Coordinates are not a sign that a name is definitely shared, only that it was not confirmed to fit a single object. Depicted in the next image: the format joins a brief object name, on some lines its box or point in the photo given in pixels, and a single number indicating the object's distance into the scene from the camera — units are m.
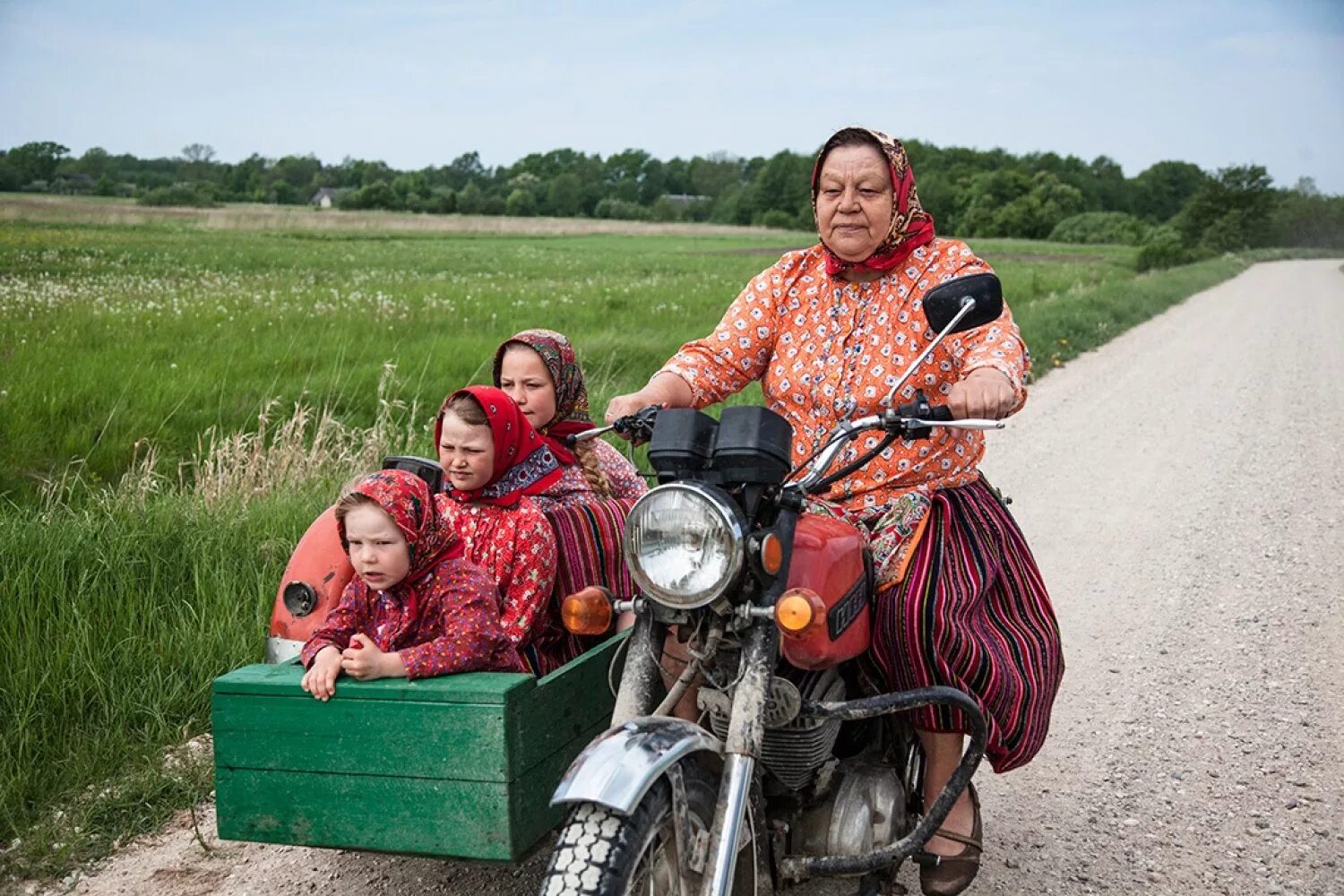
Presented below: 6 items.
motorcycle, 2.21
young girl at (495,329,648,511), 4.05
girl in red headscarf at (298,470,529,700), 2.86
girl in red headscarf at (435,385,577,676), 3.24
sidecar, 2.59
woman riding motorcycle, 2.82
